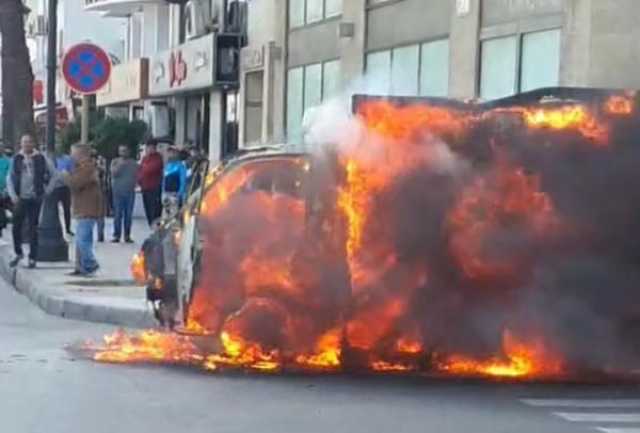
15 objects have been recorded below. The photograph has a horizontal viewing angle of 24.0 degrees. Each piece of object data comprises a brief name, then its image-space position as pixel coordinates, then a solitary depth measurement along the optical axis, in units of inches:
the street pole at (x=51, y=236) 765.9
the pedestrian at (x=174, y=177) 948.0
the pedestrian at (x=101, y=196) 941.2
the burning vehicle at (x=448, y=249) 425.7
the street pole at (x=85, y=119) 761.6
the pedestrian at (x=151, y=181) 978.1
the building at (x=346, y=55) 761.6
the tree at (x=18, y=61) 983.6
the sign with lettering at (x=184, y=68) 1407.5
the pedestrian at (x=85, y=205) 683.4
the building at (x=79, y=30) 2444.6
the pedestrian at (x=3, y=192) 1014.4
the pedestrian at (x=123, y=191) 931.0
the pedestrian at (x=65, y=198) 897.0
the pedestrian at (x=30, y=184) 729.6
